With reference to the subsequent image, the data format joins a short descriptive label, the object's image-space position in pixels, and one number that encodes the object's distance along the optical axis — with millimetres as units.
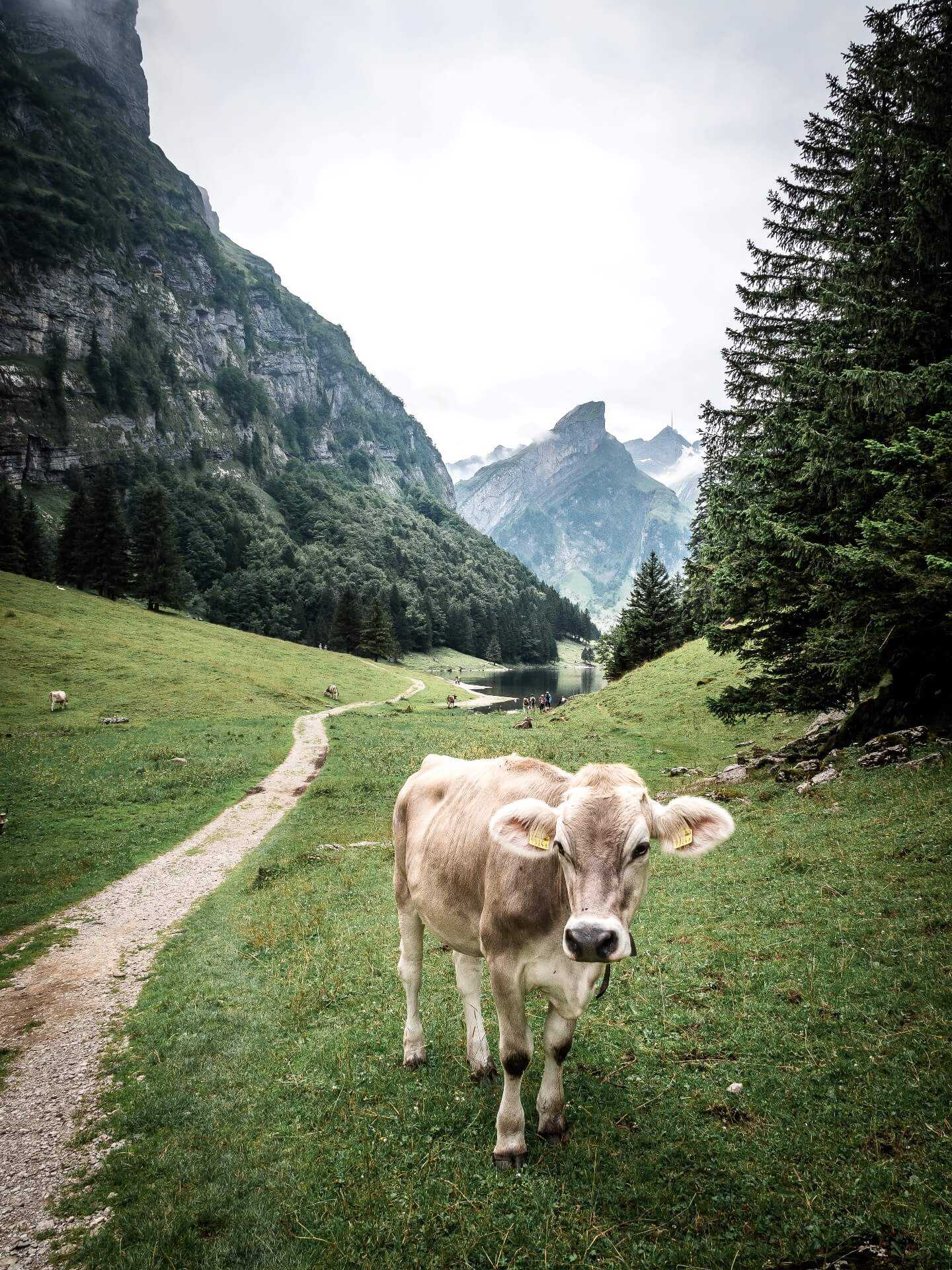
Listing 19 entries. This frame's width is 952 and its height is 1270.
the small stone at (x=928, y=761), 13879
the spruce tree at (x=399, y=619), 130625
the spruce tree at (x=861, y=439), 11211
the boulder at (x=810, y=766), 17016
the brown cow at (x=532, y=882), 4145
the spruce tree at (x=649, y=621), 56281
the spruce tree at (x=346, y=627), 103875
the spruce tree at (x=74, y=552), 75125
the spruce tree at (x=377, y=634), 103188
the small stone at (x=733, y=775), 18891
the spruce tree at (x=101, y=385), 195375
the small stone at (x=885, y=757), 14977
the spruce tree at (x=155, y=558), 79625
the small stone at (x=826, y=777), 15594
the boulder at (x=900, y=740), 15312
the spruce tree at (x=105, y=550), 75250
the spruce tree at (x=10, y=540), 68938
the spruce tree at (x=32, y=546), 73625
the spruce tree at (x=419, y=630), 134500
